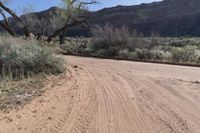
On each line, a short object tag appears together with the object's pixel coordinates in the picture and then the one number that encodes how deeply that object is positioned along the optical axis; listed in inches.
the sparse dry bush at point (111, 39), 443.0
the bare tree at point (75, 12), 510.2
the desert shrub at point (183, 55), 364.8
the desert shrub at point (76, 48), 466.9
